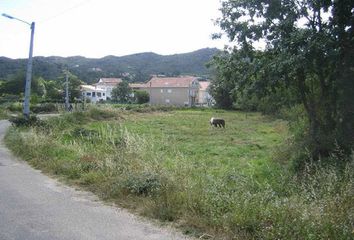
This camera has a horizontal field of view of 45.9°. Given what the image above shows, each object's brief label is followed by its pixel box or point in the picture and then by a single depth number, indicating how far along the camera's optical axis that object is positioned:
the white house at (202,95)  113.59
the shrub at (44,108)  57.03
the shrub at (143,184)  8.03
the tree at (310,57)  10.87
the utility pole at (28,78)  24.47
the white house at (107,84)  124.72
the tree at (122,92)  99.00
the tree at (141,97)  94.94
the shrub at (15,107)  57.86
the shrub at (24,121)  23.22
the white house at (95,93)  115.19
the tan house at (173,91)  99.06
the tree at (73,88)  81.88
